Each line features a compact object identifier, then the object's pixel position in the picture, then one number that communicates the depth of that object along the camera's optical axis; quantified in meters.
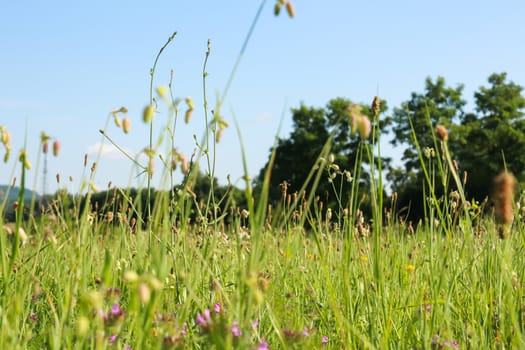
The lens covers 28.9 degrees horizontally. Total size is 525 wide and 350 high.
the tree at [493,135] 27.12
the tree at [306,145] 33.93
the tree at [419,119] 28.75
